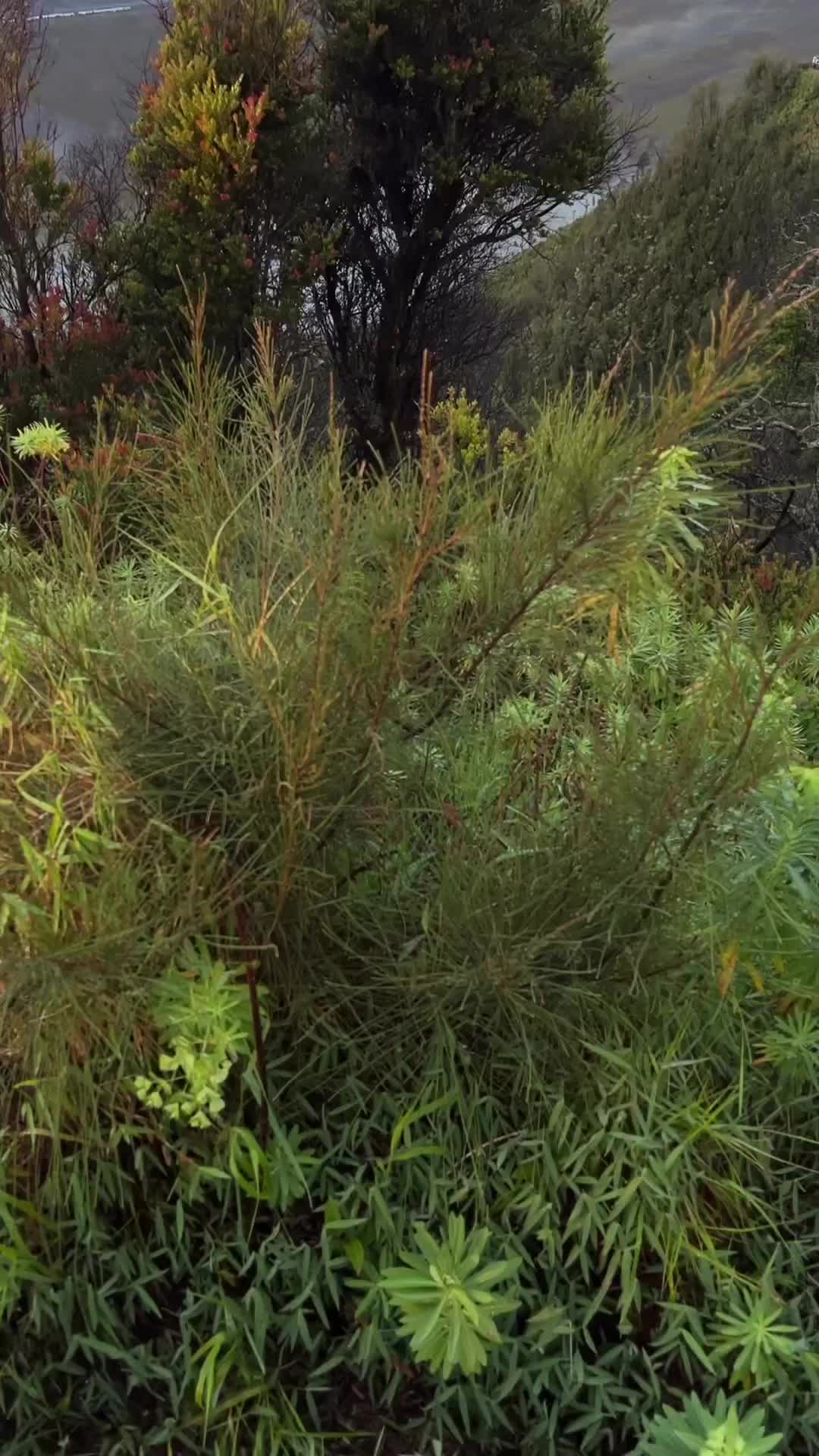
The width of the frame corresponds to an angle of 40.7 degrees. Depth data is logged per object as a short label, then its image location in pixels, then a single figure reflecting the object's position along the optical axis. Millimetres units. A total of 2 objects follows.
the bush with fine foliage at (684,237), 16078
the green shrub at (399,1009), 1341
